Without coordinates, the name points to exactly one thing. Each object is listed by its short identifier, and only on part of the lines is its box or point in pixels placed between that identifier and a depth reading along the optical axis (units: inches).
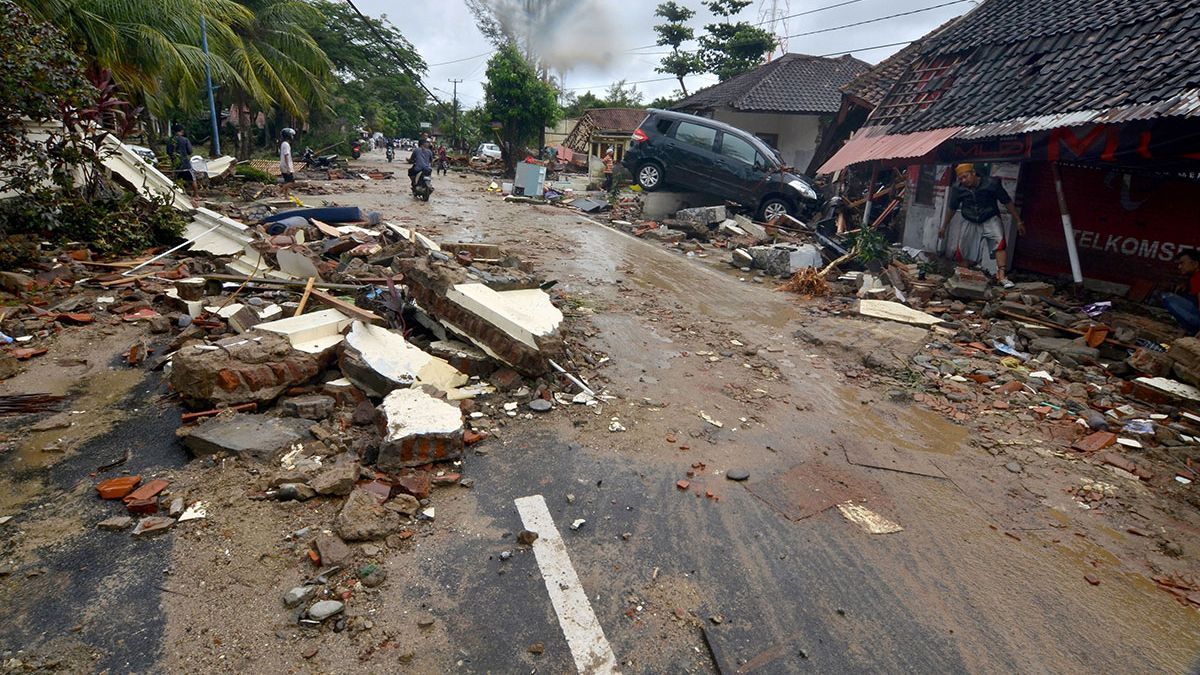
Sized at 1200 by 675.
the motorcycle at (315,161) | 853.2
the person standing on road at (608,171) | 820.9
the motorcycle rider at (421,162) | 558.6
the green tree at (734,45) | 1178.6
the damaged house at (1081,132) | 258.1
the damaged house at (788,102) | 807.1
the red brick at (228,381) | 153.1
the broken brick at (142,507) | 117.2
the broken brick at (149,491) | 120.2
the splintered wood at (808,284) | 338.3
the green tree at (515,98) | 935.0
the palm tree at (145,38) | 364.8
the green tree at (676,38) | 1300.4
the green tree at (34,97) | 242.4
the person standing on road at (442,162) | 967.0
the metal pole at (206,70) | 532.1
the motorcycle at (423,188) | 561.0
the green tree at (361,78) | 1175.0
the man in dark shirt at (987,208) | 347.9
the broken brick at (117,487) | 121.6
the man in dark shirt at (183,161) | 483.6
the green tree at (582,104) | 1940.1
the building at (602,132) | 1202.3
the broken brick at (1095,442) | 172.2
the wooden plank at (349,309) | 195.6
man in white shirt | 597.6
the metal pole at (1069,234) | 299.7
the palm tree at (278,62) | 695.7
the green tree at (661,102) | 1356.8
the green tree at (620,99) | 1948.0
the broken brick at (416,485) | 128.2
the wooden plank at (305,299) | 205.9
